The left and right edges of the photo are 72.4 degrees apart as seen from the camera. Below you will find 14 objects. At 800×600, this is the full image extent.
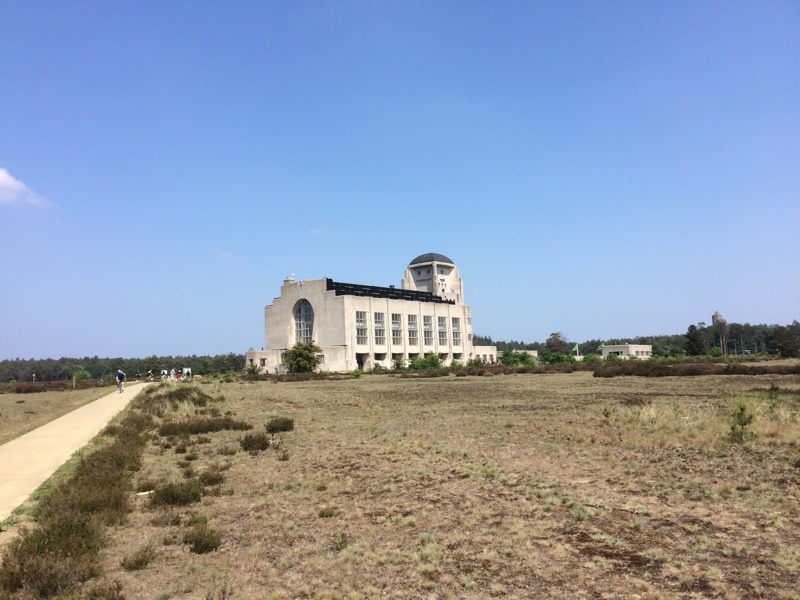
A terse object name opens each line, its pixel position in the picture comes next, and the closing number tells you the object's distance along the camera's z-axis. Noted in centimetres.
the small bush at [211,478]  1280
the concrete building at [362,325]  10850
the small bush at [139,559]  767
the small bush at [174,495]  1109
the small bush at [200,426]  2124
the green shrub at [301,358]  8350
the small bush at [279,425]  2092
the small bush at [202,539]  835
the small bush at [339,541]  834
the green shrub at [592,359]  10206
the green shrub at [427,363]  9756
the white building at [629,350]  16575
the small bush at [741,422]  1509
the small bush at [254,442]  1720
